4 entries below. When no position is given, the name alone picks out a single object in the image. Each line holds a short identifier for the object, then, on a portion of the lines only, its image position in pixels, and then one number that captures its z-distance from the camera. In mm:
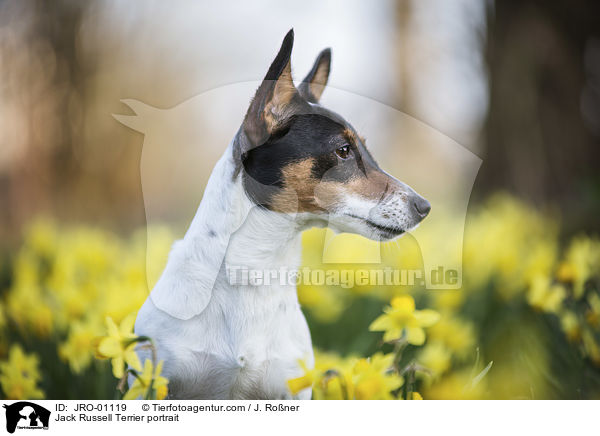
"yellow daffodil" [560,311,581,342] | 1602
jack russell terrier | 1518
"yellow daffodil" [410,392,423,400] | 1543
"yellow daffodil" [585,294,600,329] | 1597
